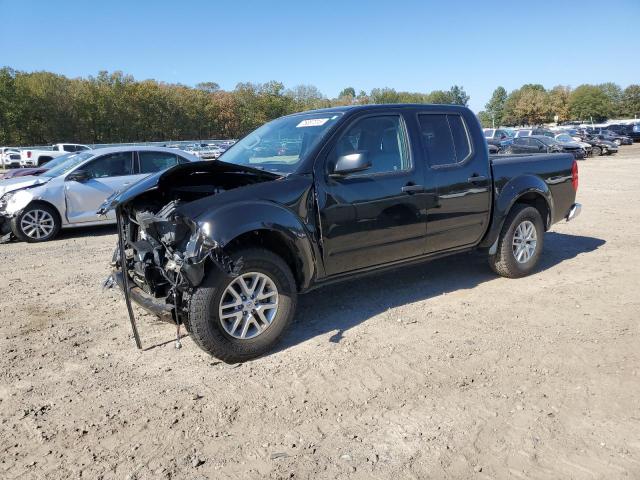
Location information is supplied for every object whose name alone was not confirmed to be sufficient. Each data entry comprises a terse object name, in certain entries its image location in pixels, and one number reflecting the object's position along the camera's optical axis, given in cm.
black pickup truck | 381
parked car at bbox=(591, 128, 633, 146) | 4242
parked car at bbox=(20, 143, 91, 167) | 2711
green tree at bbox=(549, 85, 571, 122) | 10294
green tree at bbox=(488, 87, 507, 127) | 11994
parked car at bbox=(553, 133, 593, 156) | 3097
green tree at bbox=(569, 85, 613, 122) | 10725
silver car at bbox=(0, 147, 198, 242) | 892
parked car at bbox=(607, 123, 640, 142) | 4897
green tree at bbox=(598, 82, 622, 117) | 10894
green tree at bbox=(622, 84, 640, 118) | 10456
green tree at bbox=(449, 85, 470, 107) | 11062
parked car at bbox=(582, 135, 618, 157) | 3419
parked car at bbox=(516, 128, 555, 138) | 3406
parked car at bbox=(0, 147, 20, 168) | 3169
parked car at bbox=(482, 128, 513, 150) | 2851
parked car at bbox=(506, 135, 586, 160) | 2558
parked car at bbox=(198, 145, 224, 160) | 2945
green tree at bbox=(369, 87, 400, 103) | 10762
